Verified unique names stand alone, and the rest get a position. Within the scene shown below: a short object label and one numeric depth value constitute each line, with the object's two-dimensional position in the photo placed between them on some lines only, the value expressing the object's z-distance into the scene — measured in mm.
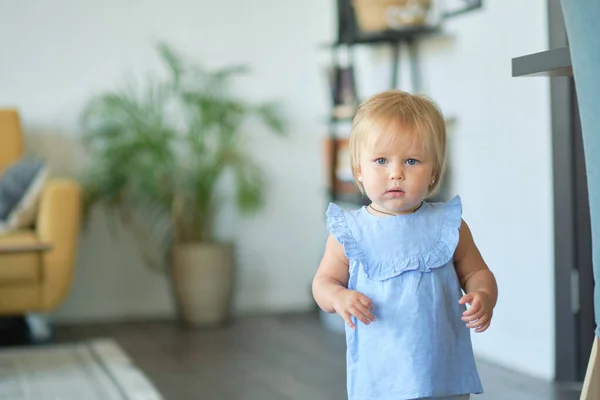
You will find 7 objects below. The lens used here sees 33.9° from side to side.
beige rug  2926
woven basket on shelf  3627
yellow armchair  3854
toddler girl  1345
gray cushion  4004
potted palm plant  4355
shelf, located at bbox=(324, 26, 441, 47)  3570
